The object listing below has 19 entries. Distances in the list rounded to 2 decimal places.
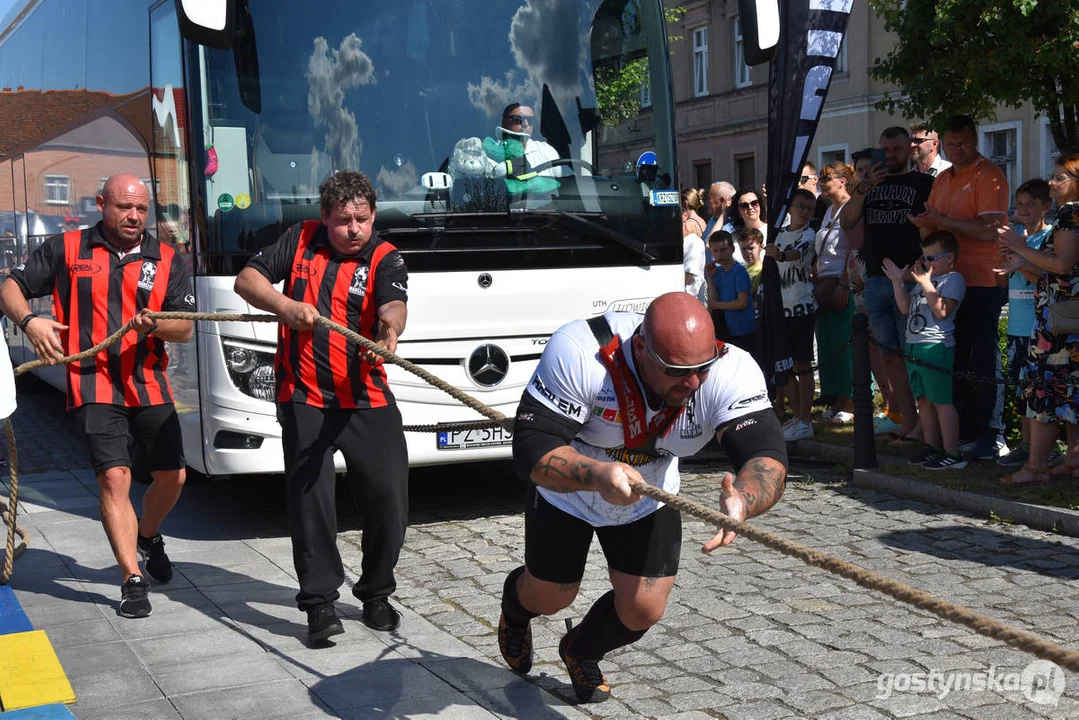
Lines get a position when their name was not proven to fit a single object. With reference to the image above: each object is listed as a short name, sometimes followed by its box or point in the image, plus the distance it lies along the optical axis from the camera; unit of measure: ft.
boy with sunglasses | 27.02
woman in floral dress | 23.63
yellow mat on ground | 15.42
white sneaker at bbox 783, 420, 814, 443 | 31.68
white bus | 23.76
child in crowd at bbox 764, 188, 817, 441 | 31.96
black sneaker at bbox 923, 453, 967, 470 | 27.20
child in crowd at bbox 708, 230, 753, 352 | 32.24
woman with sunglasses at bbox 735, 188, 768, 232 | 34.01
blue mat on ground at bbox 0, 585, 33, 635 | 18.43
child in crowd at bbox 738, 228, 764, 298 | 33.45
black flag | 30.99
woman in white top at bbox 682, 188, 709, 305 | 34.56
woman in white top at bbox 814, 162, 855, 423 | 32.40
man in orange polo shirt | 27.25
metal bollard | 27.63
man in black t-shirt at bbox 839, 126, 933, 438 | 29.63
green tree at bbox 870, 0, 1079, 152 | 41.65
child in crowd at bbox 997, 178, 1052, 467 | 25.62
